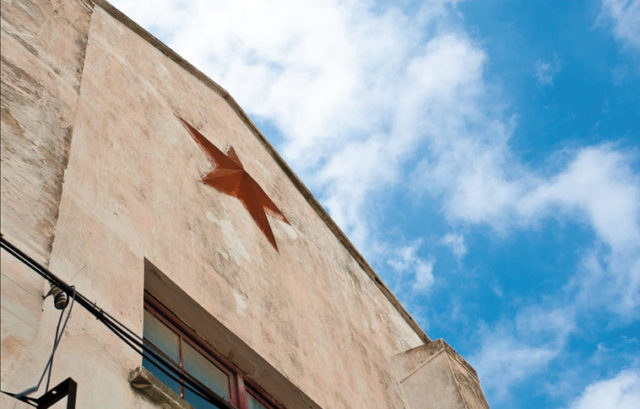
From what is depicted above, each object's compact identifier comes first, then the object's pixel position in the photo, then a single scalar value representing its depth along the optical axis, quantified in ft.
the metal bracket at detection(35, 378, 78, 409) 9.72
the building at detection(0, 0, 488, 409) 11.91
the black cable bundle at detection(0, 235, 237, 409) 10.92
